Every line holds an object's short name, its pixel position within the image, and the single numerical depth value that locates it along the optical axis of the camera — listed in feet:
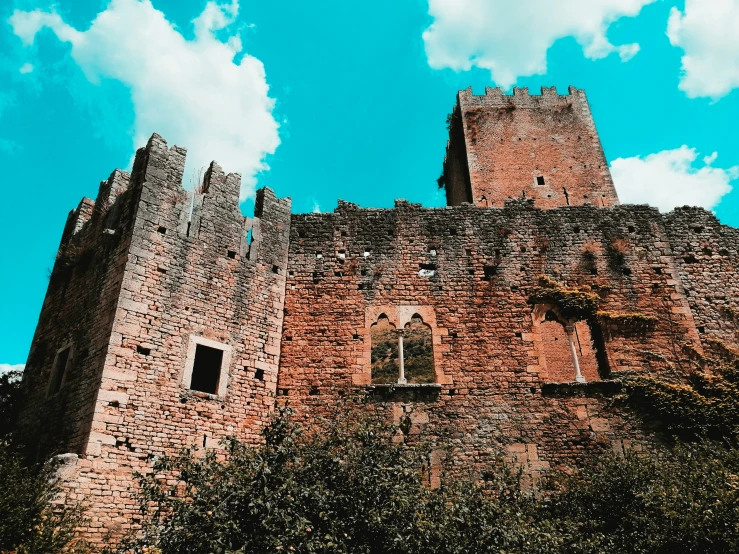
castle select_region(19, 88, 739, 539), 34.47
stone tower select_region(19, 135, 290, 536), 32.30
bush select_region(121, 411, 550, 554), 22.36
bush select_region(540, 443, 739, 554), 25.52
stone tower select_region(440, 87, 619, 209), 82.02
